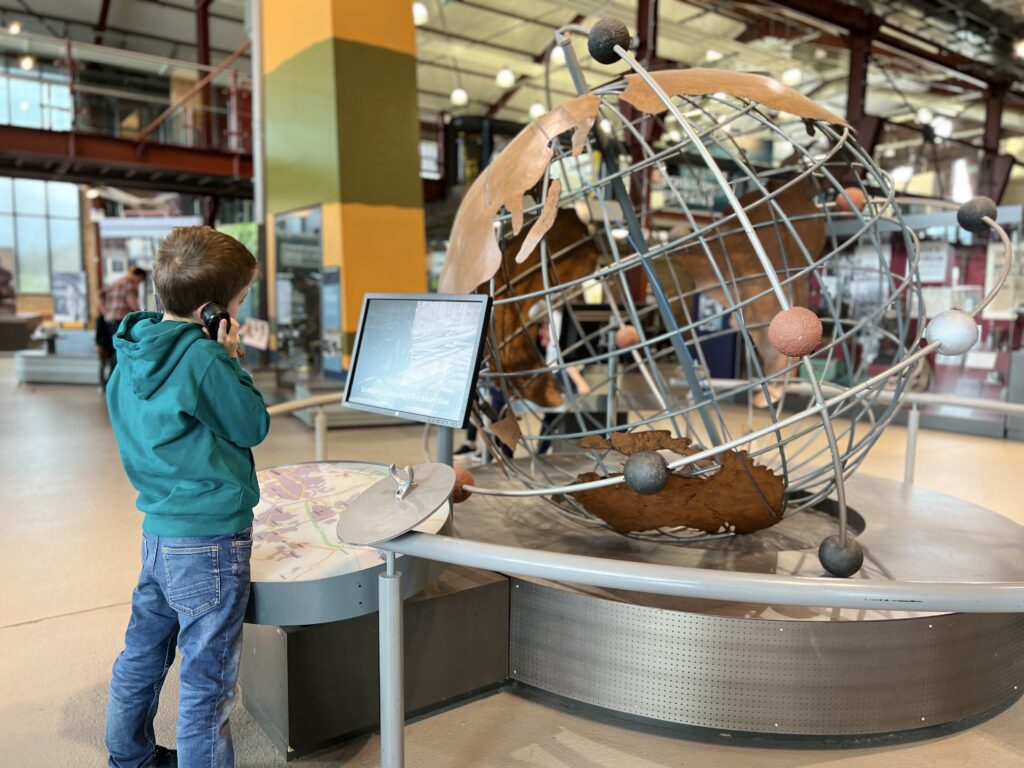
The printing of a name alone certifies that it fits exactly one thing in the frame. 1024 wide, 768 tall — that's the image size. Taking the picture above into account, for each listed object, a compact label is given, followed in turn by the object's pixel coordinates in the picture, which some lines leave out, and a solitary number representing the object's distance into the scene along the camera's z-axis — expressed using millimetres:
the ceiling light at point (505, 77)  9288
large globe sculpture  1691
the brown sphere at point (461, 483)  2062
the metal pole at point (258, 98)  7047
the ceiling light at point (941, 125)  9484
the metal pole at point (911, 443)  3436
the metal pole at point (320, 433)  3066
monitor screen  1698
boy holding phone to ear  1378
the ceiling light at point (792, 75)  8648
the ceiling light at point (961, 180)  10438
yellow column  6340
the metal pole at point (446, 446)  2329
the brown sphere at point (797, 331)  1408
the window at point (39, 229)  16828
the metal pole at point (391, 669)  1335
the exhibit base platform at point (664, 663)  1725
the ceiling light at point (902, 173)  9758
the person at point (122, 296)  7195
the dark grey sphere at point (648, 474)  1421
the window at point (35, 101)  8320
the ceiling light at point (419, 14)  7739
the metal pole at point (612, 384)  2729
